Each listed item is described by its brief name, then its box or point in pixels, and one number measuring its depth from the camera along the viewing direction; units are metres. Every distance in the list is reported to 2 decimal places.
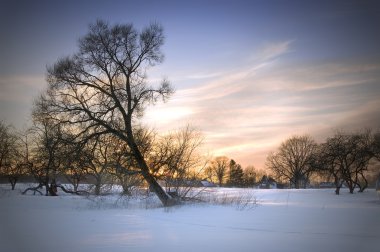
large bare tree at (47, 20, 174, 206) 19.38
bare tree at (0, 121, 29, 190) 34.62
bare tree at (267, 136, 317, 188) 82.69
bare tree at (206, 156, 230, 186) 101.99
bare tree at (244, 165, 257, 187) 102.06
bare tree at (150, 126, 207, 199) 21.05
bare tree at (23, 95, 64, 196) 19.09
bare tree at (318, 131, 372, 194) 42.06
